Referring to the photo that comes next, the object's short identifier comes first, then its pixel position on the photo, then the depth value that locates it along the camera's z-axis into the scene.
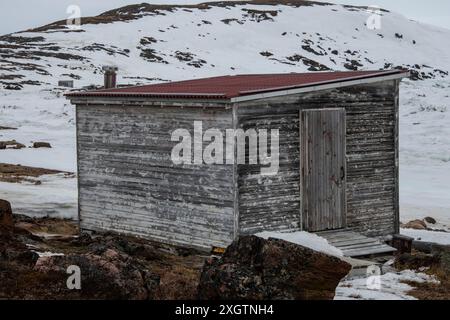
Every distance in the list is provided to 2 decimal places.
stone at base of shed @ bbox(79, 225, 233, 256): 14.55
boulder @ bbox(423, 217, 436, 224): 20.67
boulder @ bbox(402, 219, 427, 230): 19.36
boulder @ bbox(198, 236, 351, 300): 9.14
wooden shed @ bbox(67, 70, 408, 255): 14.37
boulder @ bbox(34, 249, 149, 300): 9.48
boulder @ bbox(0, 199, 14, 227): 14.23
